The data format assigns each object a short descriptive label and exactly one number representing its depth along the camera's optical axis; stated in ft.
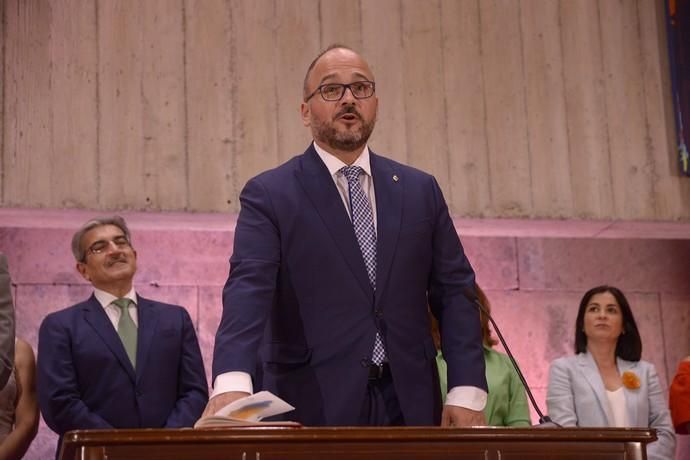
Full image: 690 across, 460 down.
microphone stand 13.91
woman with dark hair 29.86
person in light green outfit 26.43
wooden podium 12.12
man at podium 16.55
